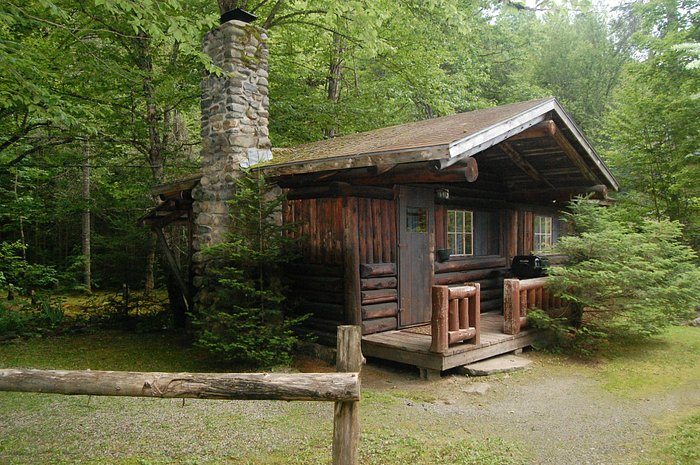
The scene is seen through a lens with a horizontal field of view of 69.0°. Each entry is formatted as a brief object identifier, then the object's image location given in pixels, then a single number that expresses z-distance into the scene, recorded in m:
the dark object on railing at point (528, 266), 10.41
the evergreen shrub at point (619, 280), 8.01
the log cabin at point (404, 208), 7.01
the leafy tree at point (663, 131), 13.23
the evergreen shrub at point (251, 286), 7.30
